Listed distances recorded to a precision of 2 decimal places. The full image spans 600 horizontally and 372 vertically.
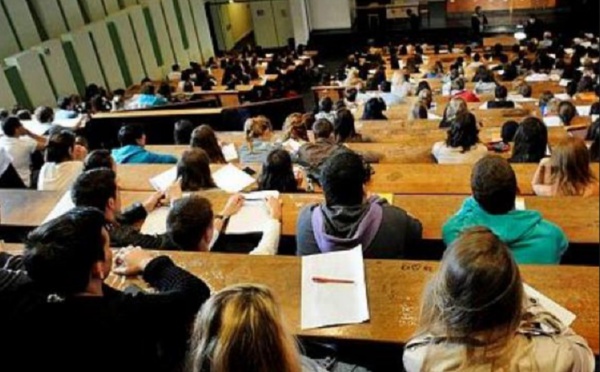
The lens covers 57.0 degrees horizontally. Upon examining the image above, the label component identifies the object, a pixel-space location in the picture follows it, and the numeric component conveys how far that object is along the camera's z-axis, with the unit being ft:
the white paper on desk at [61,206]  9.27
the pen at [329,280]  6.10
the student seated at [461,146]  12.42
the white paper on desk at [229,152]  13.96
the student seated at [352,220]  7.13
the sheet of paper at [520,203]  7.75
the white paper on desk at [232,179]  10.38
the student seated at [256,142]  13.43
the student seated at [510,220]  6.88
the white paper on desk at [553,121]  17.48
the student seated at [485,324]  4.14
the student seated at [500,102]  21.52
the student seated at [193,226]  7.09
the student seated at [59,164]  11.68
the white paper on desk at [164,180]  10.23
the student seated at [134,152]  13.26
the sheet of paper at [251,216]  8.43
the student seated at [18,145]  15.34
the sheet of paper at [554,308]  5.16
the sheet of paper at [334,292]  5.70
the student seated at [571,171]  8.58
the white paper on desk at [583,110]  20.21
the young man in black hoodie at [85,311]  4.91
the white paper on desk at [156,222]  8.71
